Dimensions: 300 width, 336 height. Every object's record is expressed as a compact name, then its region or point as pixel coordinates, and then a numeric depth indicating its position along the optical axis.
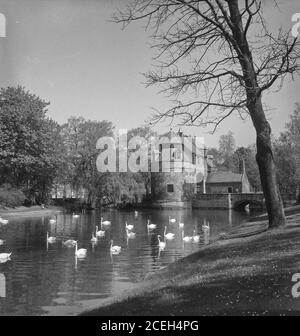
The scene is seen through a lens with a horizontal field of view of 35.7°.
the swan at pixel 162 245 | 19.55
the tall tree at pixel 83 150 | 51.78
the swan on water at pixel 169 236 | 23.55
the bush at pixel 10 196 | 40.19
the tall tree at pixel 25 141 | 42.38
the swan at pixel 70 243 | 19.88
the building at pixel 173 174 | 65.69
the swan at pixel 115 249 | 18.34
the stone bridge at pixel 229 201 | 59.44
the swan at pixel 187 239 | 22.23
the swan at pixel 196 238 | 22.28
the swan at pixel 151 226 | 29.67
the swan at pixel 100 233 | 24.36
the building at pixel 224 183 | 68.29
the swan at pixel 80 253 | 17.17
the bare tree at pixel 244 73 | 10.70
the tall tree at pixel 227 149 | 86.75
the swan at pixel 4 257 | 15.65
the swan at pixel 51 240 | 21.72
